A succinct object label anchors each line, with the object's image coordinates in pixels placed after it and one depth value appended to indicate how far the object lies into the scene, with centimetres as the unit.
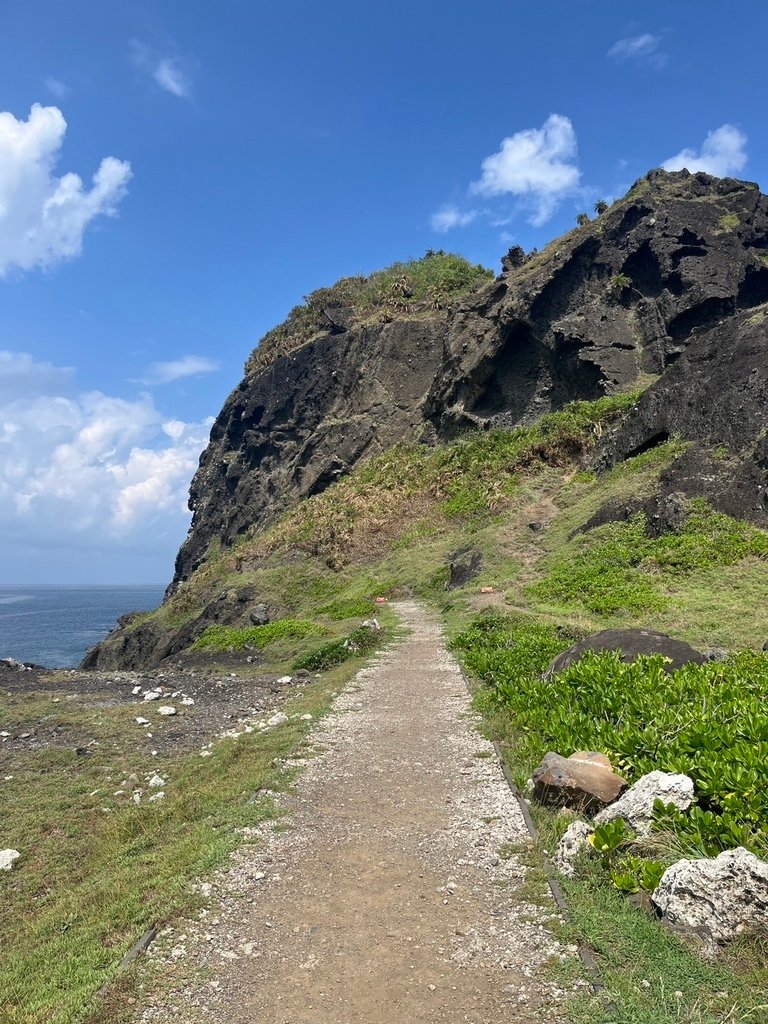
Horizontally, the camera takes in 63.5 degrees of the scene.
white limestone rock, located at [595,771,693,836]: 588
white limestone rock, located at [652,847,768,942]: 448
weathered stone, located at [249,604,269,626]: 3073
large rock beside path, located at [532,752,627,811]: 690
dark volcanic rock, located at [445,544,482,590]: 2848
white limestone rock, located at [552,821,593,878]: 589
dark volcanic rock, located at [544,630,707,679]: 1160
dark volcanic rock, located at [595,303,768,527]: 2348
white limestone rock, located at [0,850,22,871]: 791
